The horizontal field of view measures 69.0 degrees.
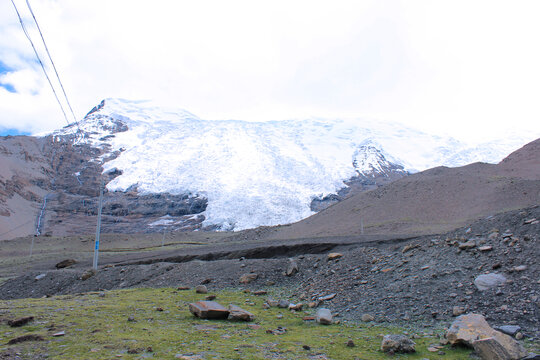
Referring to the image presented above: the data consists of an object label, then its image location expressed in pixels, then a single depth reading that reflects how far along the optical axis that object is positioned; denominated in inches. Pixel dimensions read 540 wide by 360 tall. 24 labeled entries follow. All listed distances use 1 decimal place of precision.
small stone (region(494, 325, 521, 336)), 289.7
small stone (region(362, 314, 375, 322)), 379.8
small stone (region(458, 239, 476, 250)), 454.0
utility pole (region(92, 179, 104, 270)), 935.2
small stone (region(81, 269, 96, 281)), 840.9
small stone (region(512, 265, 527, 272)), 367.9
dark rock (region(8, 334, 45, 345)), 281.0
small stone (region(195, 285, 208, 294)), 568.4
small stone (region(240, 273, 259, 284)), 617.3
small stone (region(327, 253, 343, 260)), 608.4
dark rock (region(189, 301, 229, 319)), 386.6
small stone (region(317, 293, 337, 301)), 469.6
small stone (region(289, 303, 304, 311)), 446.7
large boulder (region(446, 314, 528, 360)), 244.4
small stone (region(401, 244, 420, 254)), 543.2
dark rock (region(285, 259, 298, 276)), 611.5
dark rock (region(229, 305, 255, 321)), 380.1
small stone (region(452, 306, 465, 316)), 345.7
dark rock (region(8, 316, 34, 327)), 334.3
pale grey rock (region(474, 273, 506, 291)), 365.7
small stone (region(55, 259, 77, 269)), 1270.9
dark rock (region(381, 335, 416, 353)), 272.5
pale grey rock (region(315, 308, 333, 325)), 379.6
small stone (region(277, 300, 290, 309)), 463.8
